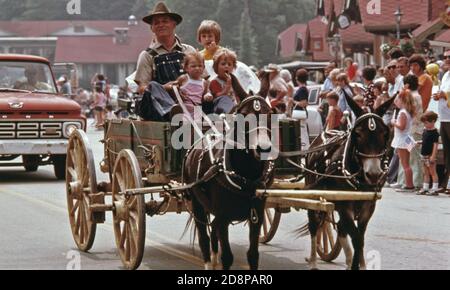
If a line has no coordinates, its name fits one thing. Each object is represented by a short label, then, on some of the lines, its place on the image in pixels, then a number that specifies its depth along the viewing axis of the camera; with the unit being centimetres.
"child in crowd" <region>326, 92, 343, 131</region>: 1747
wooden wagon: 975
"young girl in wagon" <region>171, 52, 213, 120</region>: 1027
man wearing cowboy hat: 1041
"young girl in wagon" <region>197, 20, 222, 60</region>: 1124
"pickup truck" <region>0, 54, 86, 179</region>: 1947
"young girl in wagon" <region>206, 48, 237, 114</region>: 1003
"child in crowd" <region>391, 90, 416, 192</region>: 1783
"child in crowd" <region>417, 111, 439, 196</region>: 1734
